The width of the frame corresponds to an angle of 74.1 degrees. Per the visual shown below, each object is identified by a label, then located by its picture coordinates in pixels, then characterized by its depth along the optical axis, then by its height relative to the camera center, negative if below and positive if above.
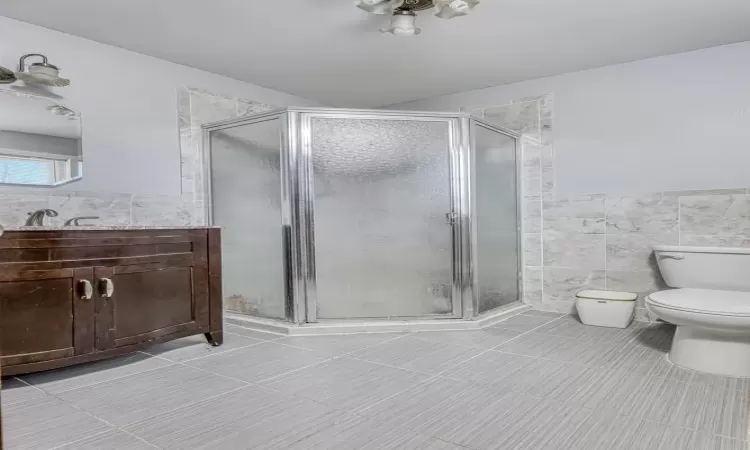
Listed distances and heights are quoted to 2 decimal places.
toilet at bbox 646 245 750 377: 2.03 -0.42
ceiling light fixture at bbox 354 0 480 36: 2.20 +0.96
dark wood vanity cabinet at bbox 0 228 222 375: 1.93 -0.29
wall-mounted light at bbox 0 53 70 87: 2.44 +0.78
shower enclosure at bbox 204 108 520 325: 2.98 +0.03
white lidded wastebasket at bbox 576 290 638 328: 3.00 -0.57
